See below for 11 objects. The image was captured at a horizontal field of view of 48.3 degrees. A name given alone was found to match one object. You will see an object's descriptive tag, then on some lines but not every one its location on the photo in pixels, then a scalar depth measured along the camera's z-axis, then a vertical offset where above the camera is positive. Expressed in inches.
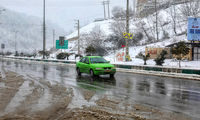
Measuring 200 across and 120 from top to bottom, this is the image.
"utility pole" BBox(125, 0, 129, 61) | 1200.8 +206.3
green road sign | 2073.6 +127.7
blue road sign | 1162.6 +157.4
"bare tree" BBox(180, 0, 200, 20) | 1917.4 +453.2
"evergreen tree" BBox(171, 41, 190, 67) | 928.3 +41.5
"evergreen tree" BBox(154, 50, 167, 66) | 1067.4 -5.2
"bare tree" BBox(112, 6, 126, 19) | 5041.3 +1144.0
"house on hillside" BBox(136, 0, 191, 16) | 3574.8 +927.6
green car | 628.7 -22.2
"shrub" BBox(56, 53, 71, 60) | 1960.1 +23.5
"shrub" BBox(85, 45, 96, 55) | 1625.9 +67.6
